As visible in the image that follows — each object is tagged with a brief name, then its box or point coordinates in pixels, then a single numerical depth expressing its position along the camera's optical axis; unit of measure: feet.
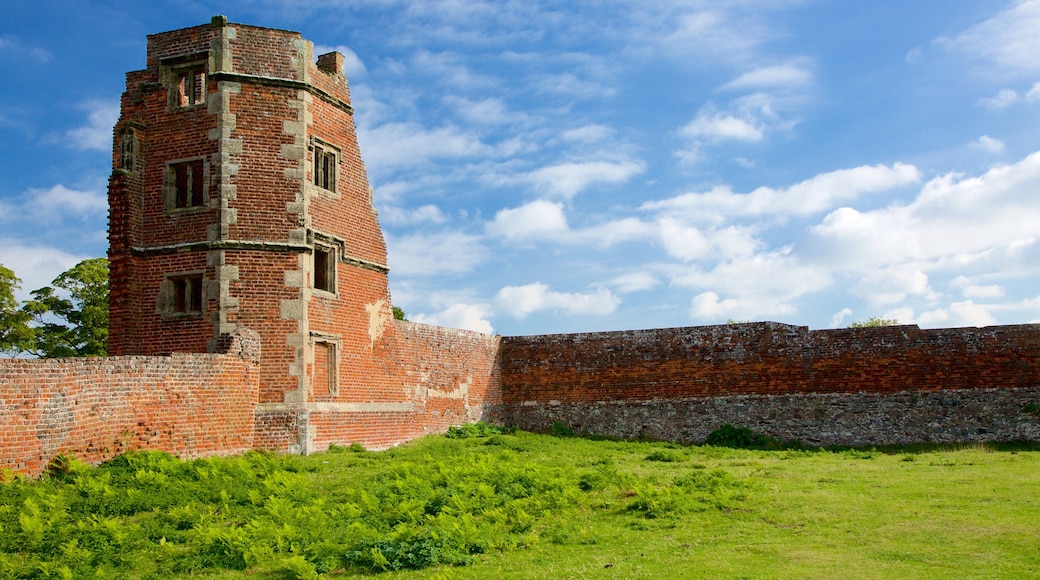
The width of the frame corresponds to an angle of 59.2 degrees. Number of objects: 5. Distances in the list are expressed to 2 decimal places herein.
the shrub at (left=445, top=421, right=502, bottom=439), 83.30
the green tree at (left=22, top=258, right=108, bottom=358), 116.88
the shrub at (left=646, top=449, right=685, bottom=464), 67.97
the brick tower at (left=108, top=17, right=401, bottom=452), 65.36
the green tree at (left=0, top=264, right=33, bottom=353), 114.62
